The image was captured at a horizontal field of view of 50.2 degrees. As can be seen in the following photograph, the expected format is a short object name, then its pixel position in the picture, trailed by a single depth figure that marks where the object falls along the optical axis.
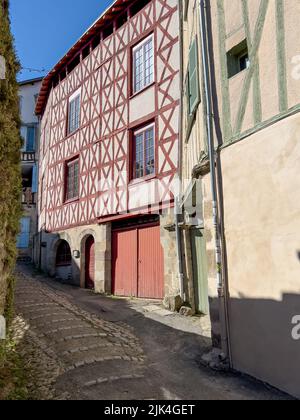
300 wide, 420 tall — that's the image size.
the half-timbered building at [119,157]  7.66
